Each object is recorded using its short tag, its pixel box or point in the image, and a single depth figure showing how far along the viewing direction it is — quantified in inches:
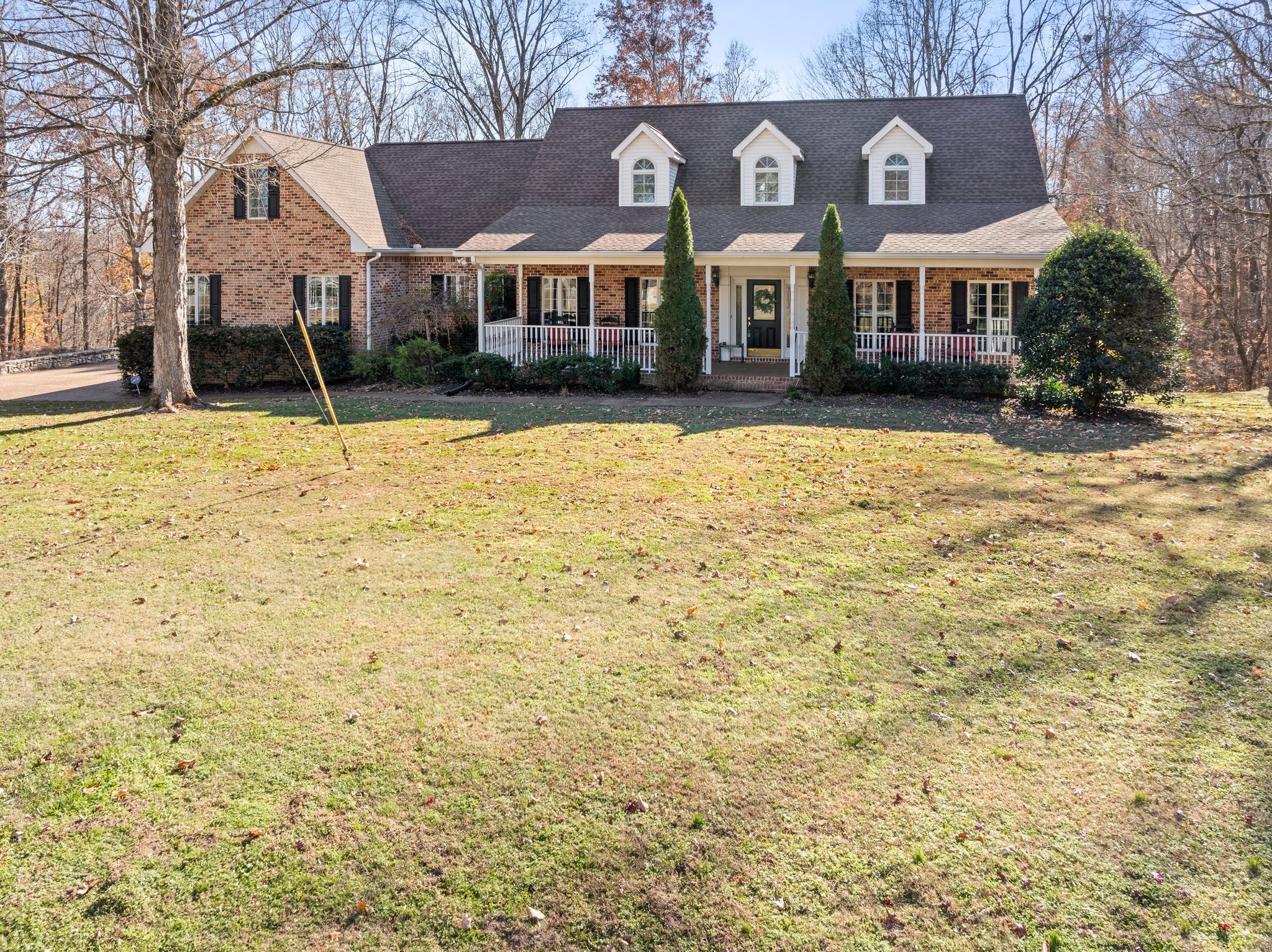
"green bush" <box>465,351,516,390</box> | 776.3
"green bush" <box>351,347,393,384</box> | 826.8
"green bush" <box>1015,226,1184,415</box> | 592.4
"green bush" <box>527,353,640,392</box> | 761.6
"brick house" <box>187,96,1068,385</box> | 800.3
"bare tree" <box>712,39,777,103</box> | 1656.0
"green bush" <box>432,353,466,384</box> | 794.2
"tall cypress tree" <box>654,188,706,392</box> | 731.4
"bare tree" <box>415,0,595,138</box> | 1457.9
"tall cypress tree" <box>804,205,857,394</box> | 705.6
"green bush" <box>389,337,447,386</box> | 804.0
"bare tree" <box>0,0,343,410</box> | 572.7
